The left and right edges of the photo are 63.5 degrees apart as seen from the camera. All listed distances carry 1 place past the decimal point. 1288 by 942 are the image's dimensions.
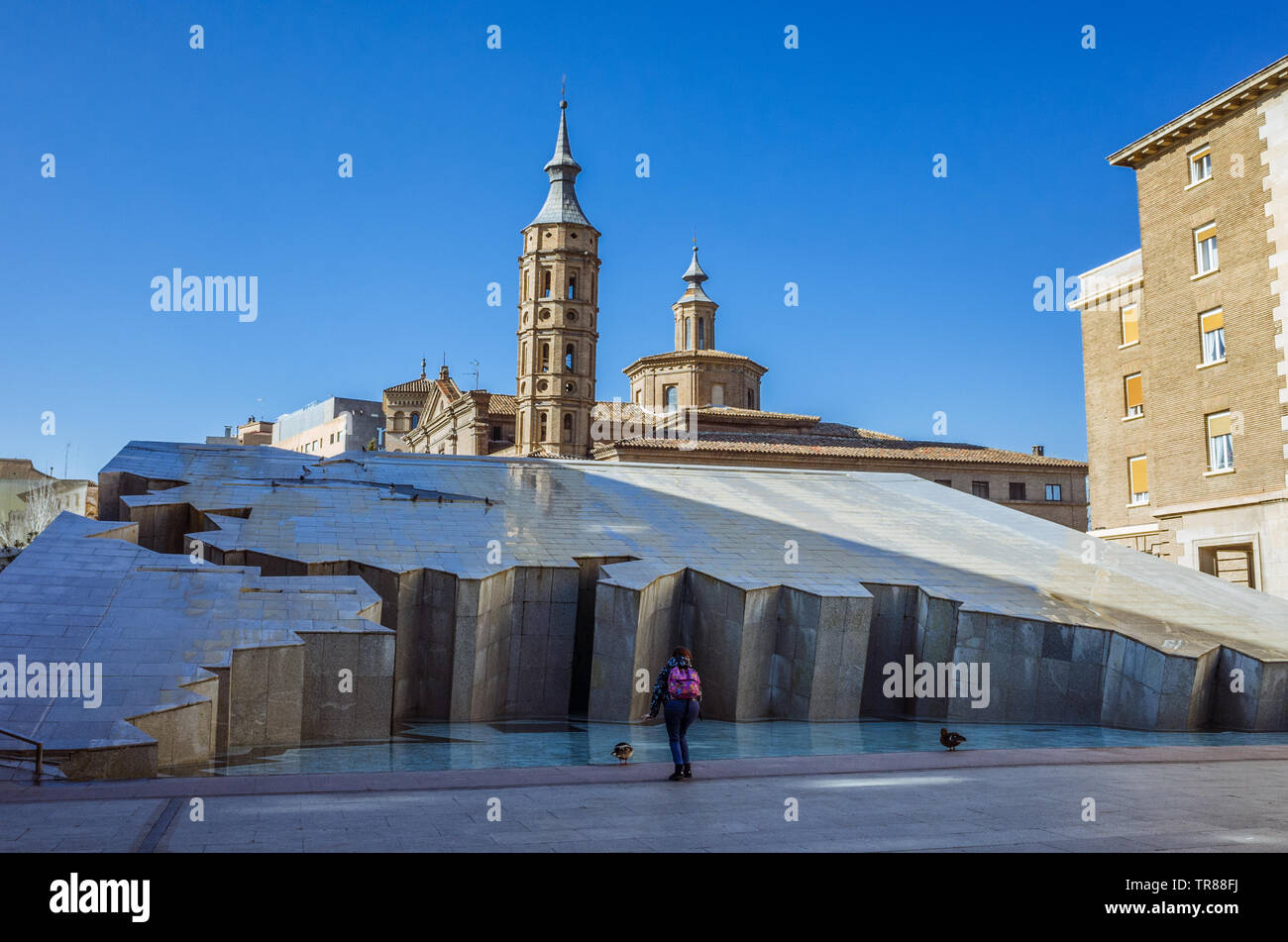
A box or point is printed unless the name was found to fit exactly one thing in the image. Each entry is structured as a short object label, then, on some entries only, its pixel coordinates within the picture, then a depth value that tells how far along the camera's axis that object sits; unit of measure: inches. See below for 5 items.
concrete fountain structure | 523.2
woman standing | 429.4
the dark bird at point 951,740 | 525.7
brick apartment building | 1093.1
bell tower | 2810.0
